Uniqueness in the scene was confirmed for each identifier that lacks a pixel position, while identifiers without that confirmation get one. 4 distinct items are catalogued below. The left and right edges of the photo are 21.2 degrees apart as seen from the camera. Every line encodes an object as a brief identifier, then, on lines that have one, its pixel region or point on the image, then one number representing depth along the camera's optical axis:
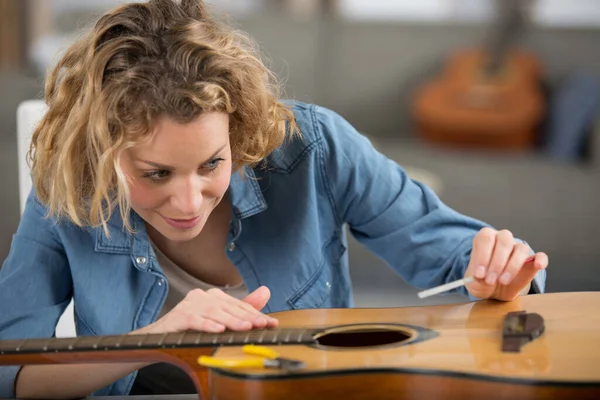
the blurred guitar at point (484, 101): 4.17
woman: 1.72
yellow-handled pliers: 1.57
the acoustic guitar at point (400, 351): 1.55
